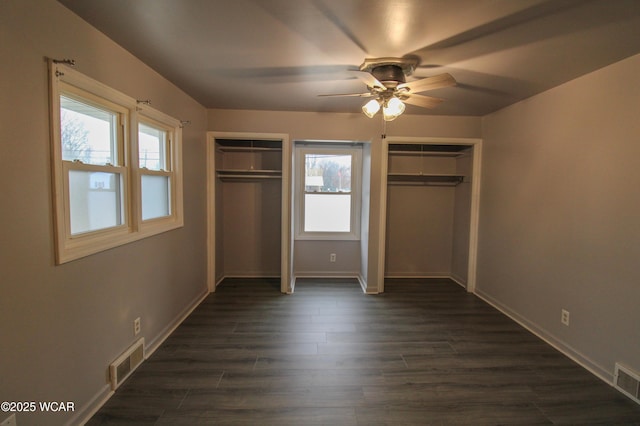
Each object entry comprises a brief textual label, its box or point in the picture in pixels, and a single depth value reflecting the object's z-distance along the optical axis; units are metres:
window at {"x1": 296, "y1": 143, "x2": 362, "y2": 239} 4.50
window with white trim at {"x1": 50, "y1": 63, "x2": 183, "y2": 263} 1.58
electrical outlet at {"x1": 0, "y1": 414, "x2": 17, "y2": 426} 1.26
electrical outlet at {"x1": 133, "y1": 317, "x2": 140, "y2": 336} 2.25
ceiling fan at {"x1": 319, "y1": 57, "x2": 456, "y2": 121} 2.14
